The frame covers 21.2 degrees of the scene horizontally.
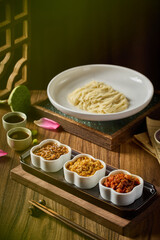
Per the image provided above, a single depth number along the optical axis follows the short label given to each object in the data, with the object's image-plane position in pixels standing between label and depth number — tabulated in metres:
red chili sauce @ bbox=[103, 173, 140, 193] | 1.80
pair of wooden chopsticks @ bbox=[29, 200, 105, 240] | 1.74
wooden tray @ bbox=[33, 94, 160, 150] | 2.33
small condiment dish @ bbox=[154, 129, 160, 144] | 2.26
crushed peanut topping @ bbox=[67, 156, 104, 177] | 1.91
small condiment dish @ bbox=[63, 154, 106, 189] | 1.89
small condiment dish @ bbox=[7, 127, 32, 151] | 2.29
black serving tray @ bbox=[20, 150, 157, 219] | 1.79
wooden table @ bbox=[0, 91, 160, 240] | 1.78
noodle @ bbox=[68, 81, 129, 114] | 2.43
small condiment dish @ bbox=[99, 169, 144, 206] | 1.78
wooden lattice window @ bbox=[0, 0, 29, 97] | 2.53
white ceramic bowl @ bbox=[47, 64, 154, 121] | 2.35
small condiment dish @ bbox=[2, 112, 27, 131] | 2.44
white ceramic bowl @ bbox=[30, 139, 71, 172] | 2.01
